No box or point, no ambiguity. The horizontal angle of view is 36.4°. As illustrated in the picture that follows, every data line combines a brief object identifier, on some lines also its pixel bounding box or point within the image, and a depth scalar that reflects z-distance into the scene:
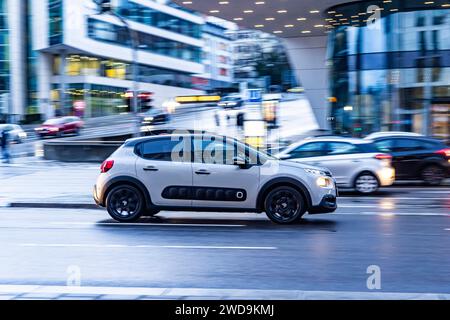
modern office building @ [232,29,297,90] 109.19
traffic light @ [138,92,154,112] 23.25
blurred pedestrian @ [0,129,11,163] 33.84
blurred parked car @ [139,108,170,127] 46.34
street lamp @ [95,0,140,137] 22.52
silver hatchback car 12.55
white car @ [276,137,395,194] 19.02
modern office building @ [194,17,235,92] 136.50
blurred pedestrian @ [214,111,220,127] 51.99
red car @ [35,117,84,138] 50.91
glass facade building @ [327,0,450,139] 31.73
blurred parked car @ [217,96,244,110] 63.08
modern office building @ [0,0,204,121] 70.31
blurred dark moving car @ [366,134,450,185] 21.22
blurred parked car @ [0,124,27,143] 47.53
